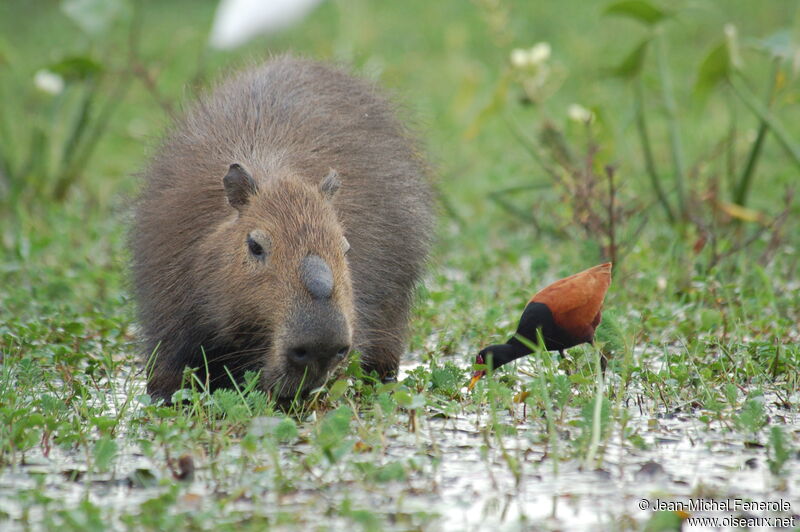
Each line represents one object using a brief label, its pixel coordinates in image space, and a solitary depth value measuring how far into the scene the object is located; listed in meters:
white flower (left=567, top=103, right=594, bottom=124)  11.74
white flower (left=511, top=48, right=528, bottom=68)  11.53
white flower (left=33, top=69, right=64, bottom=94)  13.53
